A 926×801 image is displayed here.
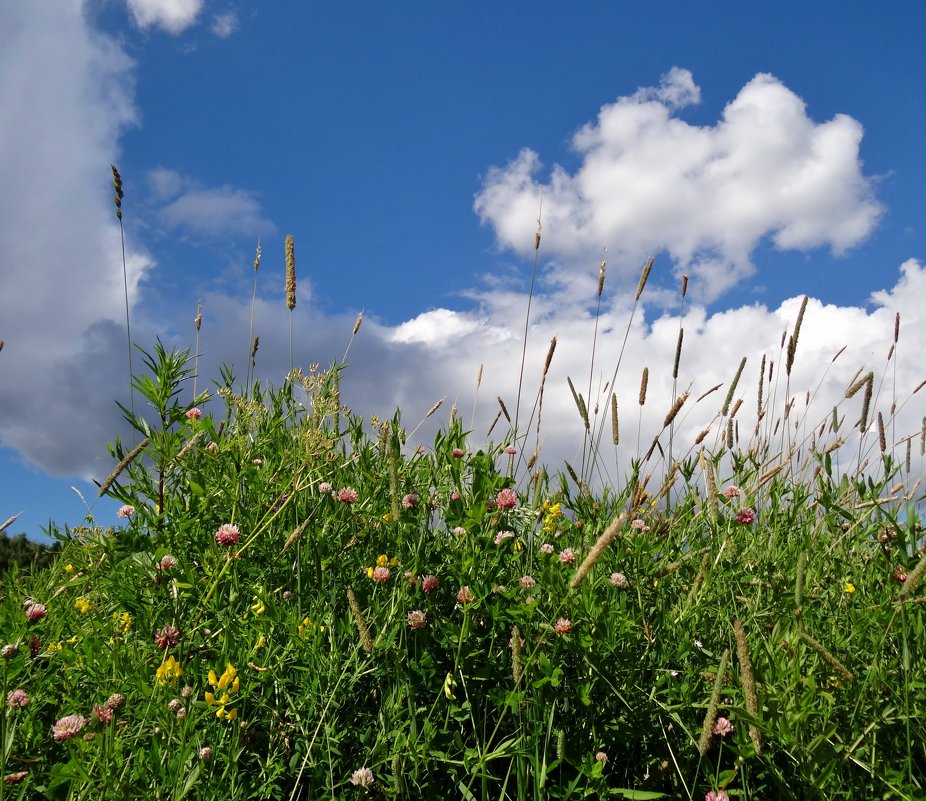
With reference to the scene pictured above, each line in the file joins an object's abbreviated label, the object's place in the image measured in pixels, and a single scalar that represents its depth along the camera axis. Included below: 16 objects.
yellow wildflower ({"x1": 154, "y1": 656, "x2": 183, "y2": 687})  0.63
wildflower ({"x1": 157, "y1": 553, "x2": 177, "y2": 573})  0.70
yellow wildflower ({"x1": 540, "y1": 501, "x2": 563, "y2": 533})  0.86
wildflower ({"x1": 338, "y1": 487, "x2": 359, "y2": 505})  0.79
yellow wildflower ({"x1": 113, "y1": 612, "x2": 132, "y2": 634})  0.75
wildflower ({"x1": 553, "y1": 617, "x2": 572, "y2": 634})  0.66
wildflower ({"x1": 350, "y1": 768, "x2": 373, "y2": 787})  0.60
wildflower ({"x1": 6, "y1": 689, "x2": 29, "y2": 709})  0.67
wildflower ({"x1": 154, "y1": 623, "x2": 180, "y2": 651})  0.67
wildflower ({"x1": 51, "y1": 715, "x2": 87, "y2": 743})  0.62
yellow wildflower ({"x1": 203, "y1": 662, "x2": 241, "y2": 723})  0.62
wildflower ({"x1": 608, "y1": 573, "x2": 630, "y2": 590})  0.74
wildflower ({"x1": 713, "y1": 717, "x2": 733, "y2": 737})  0.65
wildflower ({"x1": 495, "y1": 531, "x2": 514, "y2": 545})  0.72
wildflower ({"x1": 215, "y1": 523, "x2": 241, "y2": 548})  0.70
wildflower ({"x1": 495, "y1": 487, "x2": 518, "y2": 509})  0.76
